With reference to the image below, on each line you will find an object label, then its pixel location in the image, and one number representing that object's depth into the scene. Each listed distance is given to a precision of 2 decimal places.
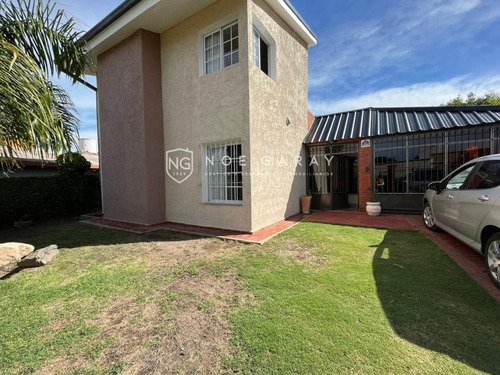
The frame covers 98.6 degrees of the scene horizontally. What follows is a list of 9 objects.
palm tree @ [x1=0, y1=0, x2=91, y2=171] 3.08
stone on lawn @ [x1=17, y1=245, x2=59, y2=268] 4.57
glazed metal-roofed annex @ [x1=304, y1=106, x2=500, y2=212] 8.25
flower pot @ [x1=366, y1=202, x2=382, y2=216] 8.91
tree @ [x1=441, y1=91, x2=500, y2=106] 25.67
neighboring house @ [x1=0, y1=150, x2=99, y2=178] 10.90
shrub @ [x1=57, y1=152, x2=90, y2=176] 10.54
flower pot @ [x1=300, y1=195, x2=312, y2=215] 9.93
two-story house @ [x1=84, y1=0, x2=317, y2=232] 6.66
